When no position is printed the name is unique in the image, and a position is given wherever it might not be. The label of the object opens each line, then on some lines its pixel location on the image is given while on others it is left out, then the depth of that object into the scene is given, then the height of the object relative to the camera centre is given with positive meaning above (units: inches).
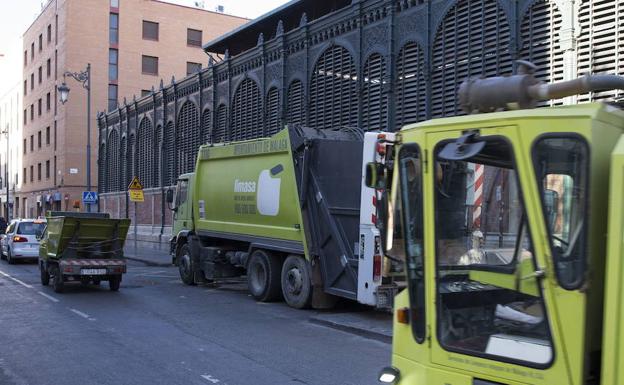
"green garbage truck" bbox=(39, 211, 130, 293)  533.3 -50.3
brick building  1900.8 +454.2
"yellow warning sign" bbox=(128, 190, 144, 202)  952.4 +0.6
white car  856.9 -66.5
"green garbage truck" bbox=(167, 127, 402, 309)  390.9 -17.0
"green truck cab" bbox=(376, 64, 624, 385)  105.3 -8.9
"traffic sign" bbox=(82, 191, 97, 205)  1098.2 -3.9
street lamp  1104.8 +195.0
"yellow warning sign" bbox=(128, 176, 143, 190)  949.2 +16.3
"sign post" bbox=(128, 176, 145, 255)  949.8 +6.9
